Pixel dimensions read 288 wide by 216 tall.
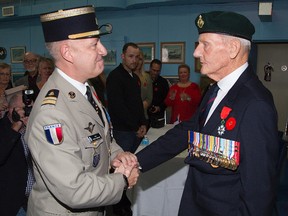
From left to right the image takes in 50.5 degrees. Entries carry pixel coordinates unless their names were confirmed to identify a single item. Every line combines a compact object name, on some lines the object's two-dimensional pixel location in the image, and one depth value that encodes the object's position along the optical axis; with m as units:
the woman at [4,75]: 3.78
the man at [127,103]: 3.50
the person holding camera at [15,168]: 1.98
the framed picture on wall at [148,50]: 6.90
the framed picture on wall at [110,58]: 7.18
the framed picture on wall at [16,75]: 8.36
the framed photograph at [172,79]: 6.79
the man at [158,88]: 5.45
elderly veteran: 1.33
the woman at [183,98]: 4.60
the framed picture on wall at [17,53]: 8.39
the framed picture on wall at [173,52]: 6.68
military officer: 1.29
